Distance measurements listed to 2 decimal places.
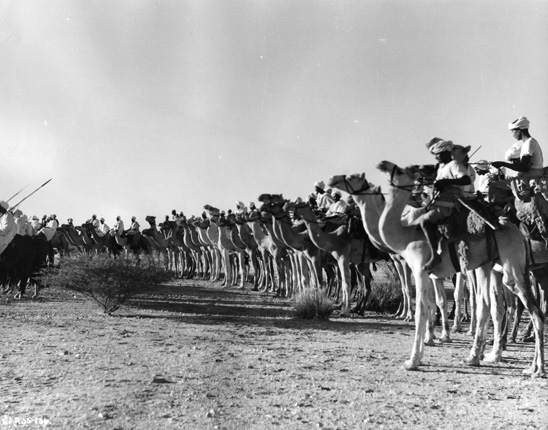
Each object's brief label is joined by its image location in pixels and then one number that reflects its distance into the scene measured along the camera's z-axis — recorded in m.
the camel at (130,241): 32.69
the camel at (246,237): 25.17
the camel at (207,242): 29.50
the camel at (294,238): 17.91
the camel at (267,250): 21.16
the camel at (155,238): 35.34
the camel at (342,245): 15.70
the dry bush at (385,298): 17.41
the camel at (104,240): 33.16
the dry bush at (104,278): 14.09
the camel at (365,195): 9.03
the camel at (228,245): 25.80
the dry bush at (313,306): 14.23
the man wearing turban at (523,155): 9.28
